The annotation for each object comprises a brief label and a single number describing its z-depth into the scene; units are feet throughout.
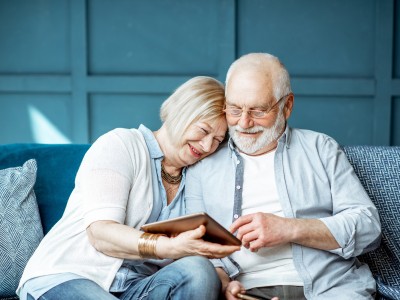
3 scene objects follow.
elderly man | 6.93
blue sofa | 7.99
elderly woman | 6.44
